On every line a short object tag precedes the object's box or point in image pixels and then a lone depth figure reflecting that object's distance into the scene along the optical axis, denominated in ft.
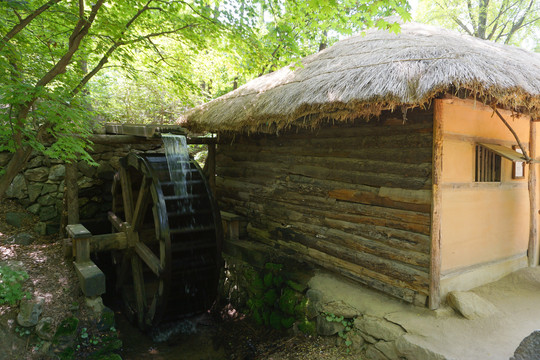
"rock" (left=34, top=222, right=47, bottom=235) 17.94
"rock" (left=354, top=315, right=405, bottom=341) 10.02
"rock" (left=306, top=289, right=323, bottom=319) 12.40
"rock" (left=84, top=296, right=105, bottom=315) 12.69
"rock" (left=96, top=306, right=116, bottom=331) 12.58
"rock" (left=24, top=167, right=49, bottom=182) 18.53
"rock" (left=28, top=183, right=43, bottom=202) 18.44
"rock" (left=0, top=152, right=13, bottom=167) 17.47
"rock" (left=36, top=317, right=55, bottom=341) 11.80
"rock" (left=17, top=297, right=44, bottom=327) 11.87
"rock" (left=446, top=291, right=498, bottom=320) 10.26
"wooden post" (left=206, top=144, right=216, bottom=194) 20.11
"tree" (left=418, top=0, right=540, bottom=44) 40.19
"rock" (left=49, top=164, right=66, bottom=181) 19.04
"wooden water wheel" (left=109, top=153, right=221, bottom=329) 14.90
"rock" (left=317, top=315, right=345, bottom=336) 11.69
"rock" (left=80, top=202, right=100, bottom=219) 20.15
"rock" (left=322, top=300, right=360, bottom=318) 11.42
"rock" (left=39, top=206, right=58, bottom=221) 18.47
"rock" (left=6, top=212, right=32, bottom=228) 17.44
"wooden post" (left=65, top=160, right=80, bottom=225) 16.75
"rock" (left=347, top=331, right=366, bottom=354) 10.97
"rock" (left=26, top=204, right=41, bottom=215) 18.47
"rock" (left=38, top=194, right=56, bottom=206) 18.67
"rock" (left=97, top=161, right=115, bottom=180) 20.72
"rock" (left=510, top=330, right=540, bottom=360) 6.69
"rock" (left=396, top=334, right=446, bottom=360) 8.83
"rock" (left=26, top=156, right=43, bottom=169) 18.66
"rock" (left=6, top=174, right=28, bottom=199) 18.24
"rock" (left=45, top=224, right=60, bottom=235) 18.28
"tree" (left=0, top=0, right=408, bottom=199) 10.55
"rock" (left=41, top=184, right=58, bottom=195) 18.76
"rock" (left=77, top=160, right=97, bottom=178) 20.21
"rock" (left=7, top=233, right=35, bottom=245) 16.44
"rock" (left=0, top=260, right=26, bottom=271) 14.09
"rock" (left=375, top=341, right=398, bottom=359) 9.90
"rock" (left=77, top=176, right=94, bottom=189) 19.90
